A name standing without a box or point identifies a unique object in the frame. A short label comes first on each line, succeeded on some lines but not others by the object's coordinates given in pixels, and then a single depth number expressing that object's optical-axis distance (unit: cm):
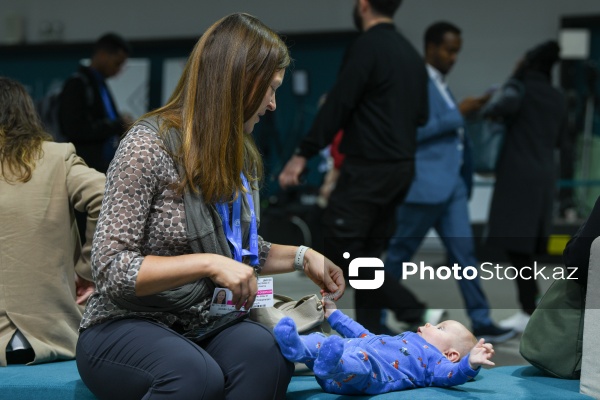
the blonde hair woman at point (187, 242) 406
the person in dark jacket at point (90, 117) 1075
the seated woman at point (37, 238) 533
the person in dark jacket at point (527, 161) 1035
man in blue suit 952
